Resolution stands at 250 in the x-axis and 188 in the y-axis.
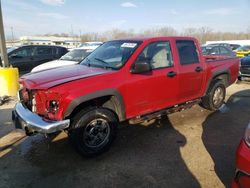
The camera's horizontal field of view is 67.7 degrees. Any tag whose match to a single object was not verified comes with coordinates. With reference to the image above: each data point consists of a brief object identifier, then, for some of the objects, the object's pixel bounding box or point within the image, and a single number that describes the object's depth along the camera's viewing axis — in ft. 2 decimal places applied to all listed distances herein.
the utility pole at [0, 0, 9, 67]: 19.84
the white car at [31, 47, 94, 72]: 23.28
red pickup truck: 8.85
